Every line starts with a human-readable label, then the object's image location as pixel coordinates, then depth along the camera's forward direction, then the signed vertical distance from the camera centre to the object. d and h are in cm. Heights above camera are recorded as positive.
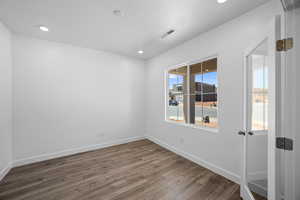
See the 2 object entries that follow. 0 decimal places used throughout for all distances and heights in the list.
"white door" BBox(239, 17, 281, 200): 105 -19
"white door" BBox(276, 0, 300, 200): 100 -5
